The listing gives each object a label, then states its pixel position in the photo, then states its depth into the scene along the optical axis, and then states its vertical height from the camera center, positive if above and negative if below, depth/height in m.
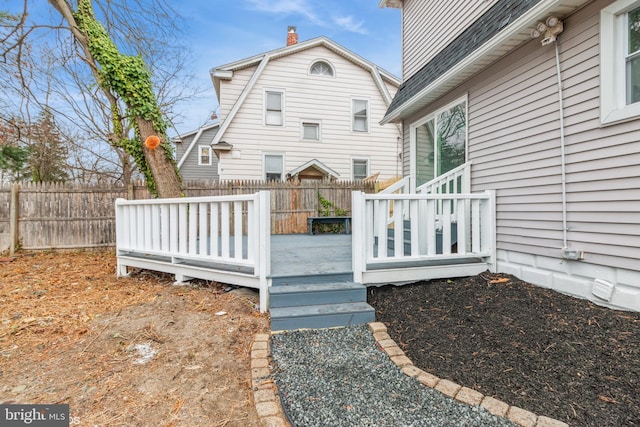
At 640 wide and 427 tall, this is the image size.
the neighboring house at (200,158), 15.57 +2.71
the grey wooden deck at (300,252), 3.15 -0.42
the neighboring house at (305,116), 10.73 +3.40
